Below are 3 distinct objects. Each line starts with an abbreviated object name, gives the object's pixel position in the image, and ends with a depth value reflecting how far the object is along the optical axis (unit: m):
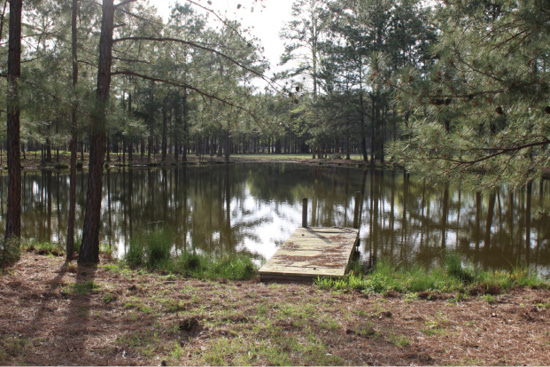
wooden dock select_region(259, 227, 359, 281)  6.71
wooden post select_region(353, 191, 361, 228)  12.87
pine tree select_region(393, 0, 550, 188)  4.58
